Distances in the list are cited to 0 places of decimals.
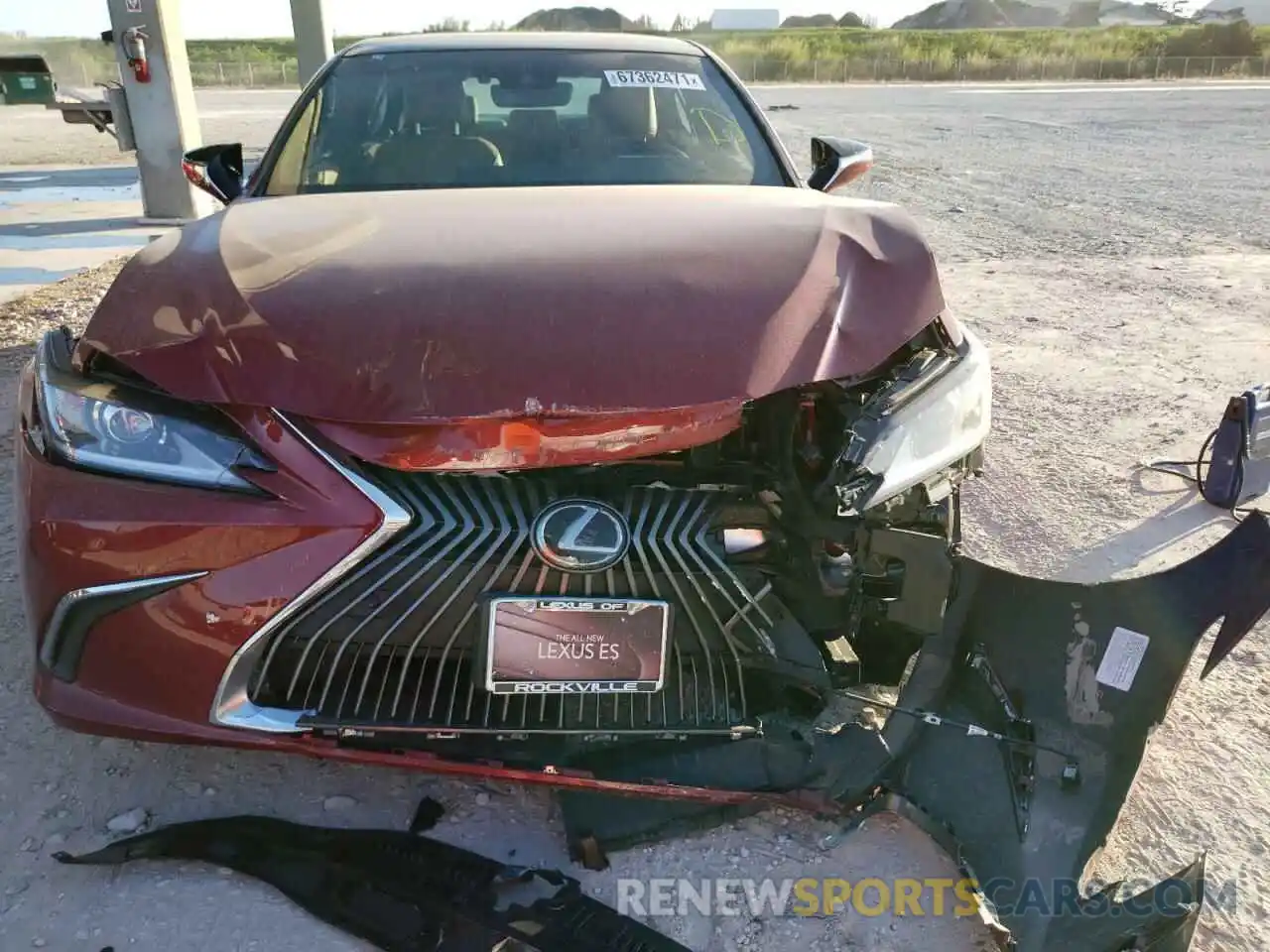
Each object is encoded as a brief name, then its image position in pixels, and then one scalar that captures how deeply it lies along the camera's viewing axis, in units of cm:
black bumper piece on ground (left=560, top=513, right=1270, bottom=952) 183
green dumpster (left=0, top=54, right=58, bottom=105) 1181
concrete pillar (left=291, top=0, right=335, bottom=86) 1141
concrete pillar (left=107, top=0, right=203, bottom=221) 809
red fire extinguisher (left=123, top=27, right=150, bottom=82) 805
